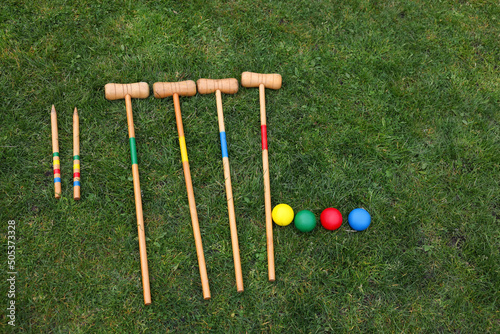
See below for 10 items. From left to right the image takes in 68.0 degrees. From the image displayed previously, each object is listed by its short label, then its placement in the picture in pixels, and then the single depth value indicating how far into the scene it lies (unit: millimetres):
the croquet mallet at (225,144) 2938
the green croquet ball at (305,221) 3031
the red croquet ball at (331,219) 3051
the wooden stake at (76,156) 3096
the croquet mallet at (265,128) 3004
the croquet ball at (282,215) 3055
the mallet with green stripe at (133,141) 2844
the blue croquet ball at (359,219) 3094
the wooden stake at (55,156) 3113
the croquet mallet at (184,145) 2889
